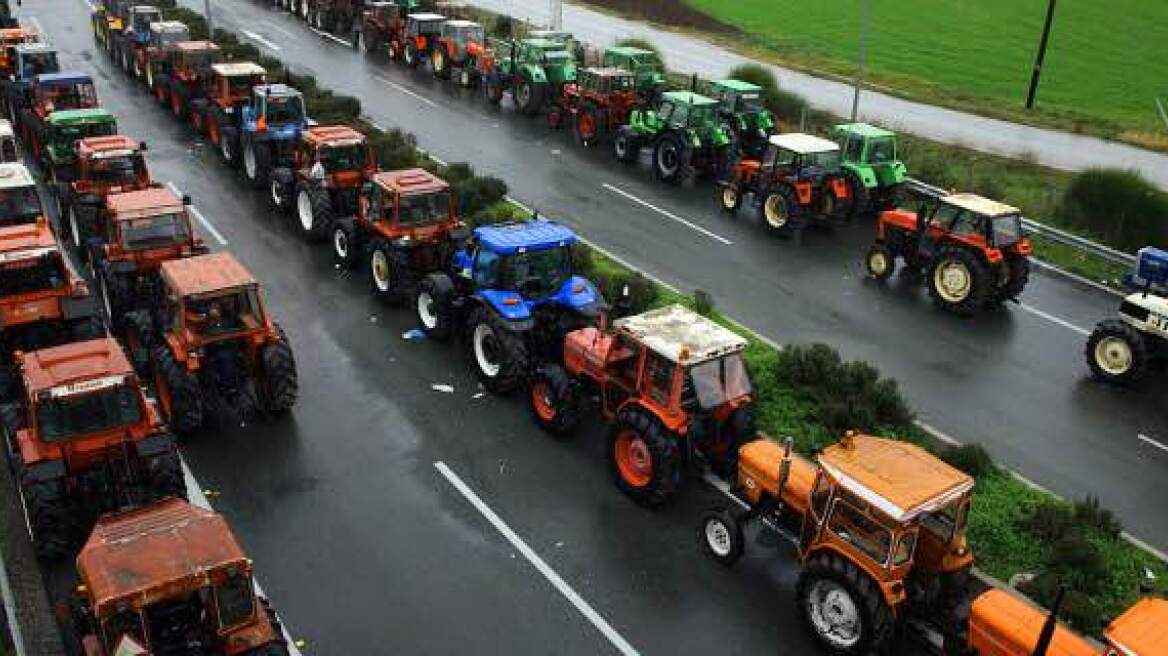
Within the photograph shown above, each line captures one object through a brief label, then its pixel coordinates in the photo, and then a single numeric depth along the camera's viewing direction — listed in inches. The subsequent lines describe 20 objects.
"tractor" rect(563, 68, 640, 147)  1140.5
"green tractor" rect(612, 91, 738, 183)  1009.5
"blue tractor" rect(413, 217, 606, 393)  576.7
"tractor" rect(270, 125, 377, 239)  803.4
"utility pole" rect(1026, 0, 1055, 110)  1390.0
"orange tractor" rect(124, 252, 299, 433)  531.5
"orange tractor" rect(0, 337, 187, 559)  433.1
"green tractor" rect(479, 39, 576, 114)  1245.7
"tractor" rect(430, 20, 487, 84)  1400.1
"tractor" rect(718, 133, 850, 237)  879.1
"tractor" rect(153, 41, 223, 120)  1130.0
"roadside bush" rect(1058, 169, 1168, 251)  858.1
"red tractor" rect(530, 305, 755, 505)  471.5
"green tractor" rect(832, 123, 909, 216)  911.0
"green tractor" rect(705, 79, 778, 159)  1076.5
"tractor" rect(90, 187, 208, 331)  629.6
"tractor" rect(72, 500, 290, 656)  329.4
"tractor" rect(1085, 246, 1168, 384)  634.2
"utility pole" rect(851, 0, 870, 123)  1120.6
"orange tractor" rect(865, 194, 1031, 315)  737.6
